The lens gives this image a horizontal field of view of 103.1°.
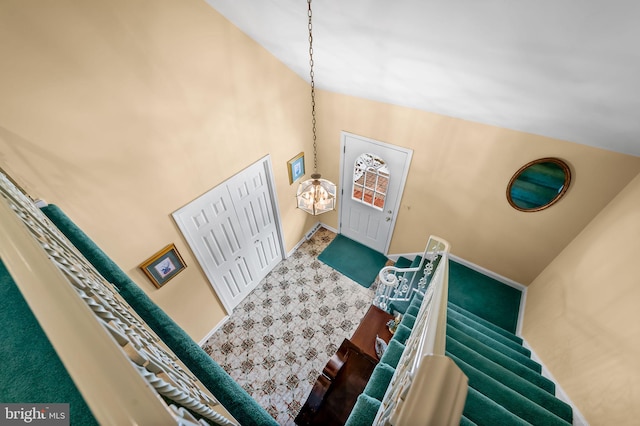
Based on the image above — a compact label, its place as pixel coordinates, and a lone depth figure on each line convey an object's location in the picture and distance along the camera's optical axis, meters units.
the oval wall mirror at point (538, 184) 2.44
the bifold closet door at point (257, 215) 3.06
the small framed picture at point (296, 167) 3.67
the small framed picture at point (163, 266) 2.36
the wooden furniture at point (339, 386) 2.22
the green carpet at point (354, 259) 4.16
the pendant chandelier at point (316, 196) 2.25
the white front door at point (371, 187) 3.46
